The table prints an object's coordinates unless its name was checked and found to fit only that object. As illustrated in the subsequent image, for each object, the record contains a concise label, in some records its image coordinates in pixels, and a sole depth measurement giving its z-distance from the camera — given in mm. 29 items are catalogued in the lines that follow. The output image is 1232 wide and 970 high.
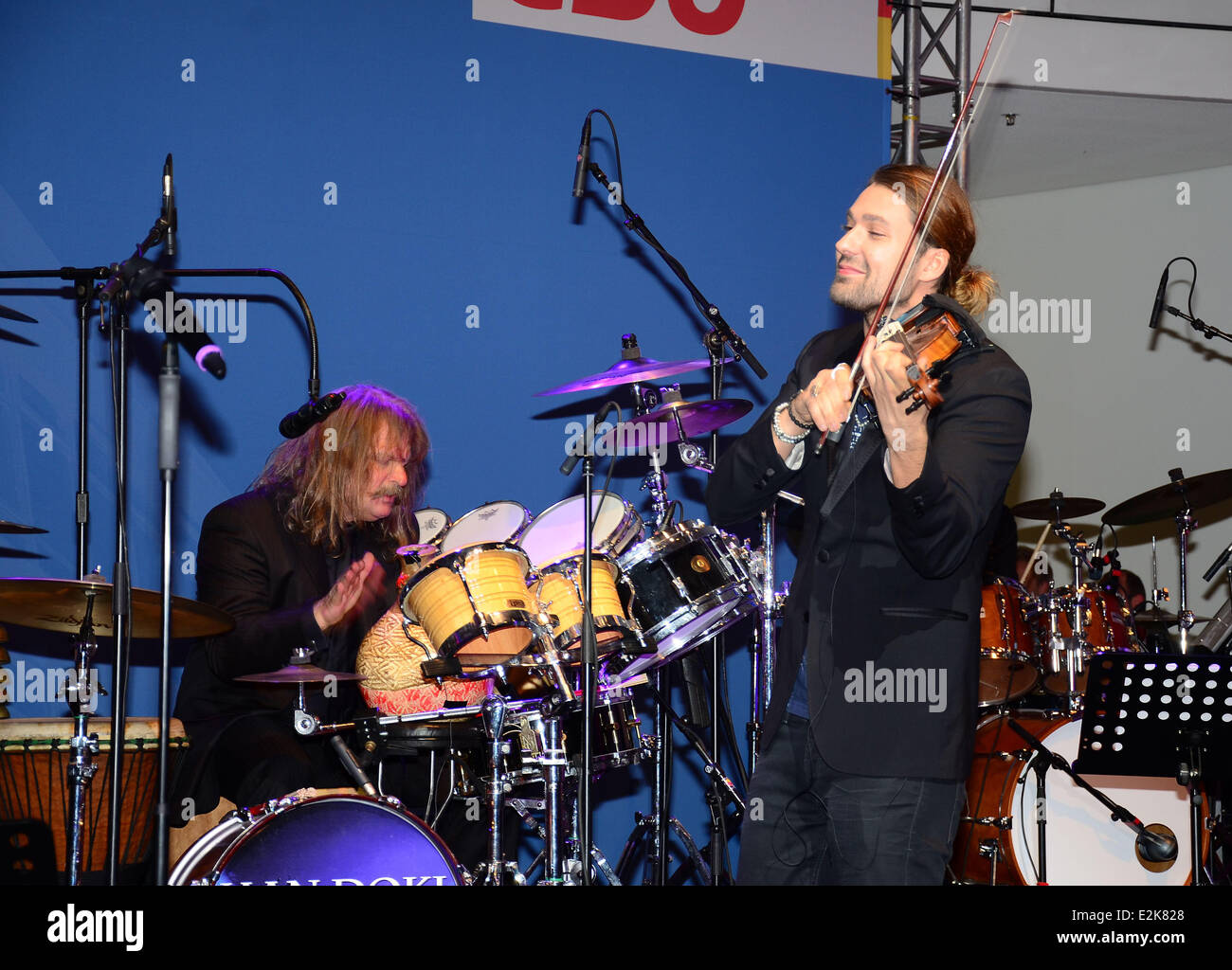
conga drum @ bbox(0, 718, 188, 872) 3426
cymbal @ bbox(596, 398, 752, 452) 3943
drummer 3707
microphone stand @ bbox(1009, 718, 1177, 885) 4594
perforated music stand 3377
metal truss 5547
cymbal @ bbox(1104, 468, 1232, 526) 5688
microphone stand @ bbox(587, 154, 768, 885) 4246
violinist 2354
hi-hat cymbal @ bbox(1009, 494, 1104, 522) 6179
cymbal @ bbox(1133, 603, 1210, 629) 6113
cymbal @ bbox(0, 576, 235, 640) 3025
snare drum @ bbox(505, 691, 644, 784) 3668
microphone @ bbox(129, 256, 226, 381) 2504
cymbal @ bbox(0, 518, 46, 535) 3590
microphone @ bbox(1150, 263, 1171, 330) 6906
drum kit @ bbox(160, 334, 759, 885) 3199
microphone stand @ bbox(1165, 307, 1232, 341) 6484
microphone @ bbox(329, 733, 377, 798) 3389
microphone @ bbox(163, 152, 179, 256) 2818
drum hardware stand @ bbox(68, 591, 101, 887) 3238
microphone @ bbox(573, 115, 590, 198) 4227
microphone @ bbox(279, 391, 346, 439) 2602
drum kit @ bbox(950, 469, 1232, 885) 4957
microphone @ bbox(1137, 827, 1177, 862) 4746
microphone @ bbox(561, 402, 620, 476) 3092
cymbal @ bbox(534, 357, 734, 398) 3957
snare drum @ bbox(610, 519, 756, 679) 3740
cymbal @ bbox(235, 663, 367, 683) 3404
